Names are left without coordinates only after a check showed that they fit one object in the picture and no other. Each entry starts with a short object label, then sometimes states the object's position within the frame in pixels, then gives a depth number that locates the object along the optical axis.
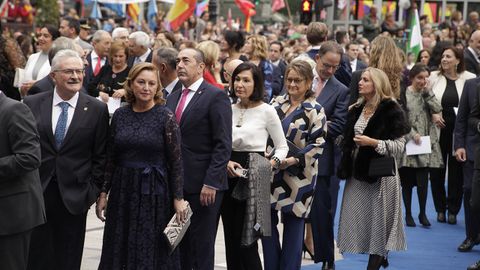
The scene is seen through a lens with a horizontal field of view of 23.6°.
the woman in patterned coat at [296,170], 9.68
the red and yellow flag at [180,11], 23.38
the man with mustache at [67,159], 8.43
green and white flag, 21.31
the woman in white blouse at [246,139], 9.29
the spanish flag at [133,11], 30.57
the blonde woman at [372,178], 10.07
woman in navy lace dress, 8.36
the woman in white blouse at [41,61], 12.70
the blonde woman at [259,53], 14.66
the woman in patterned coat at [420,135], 14.09
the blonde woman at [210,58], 11.28
